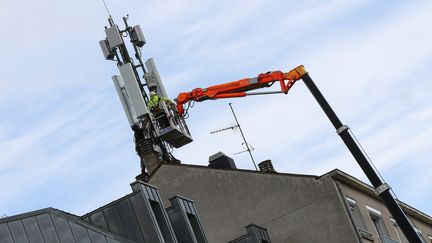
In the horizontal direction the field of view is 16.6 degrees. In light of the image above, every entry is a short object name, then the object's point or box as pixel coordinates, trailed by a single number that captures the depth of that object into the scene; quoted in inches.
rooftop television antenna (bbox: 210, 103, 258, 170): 2878.9
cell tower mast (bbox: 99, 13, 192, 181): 2691.9
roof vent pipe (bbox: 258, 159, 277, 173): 2743.6
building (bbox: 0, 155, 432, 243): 2425.0
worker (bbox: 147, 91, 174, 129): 2689.5
